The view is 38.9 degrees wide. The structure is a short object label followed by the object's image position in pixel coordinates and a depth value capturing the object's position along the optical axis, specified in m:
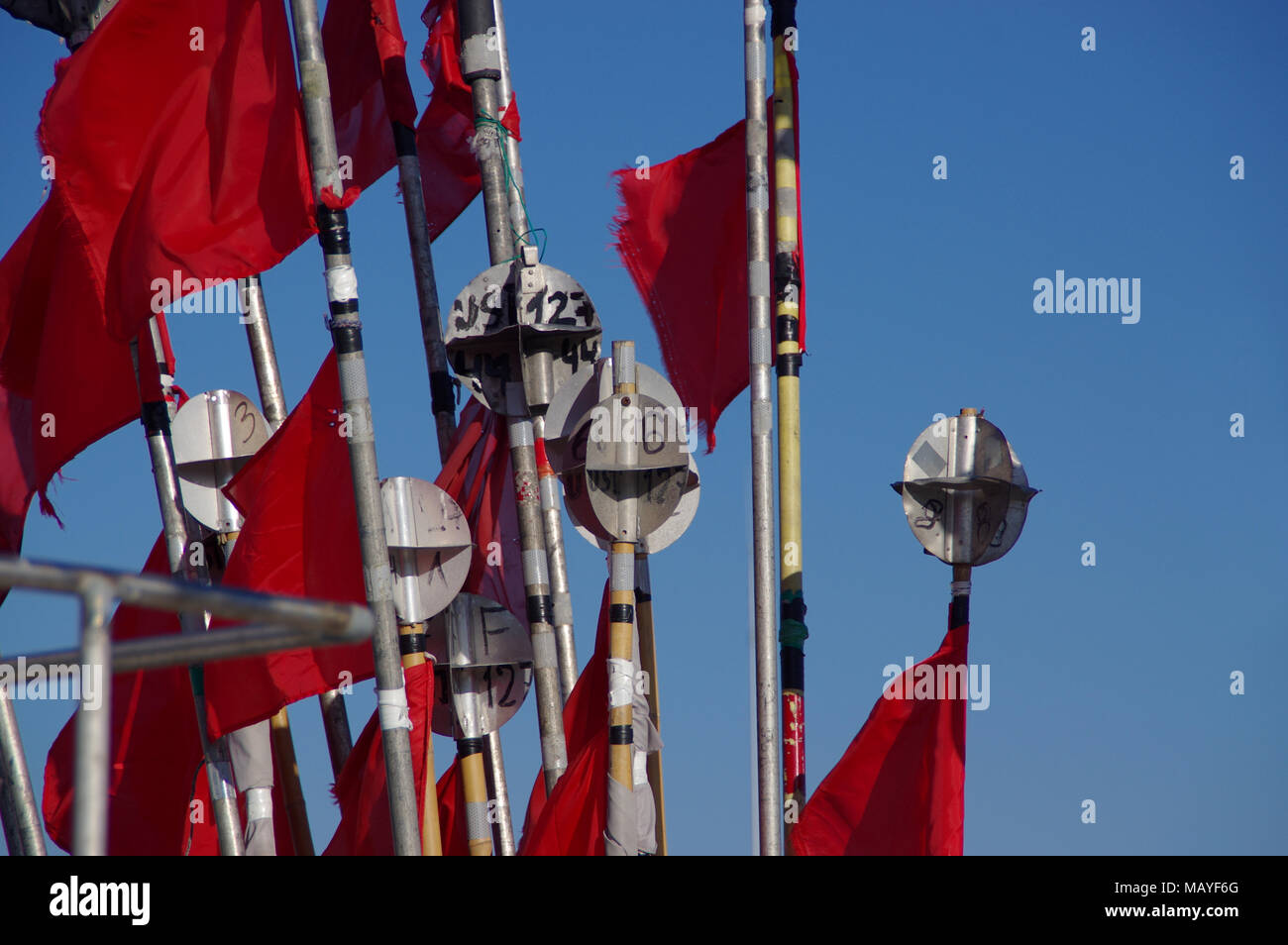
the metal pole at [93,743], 4.03
